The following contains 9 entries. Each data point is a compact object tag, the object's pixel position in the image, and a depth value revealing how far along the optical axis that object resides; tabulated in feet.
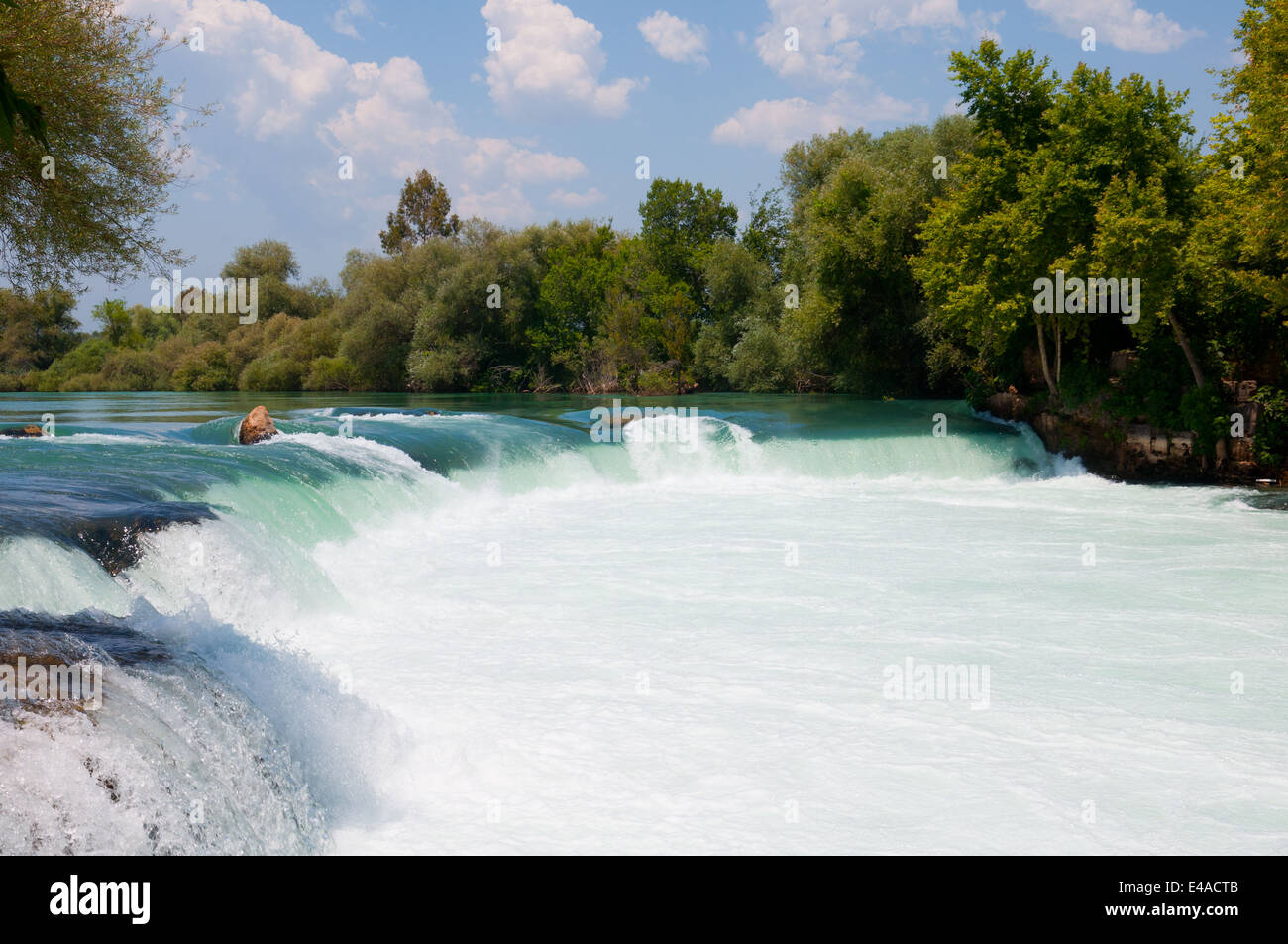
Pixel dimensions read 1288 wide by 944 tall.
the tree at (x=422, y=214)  239.91
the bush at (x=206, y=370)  152.05
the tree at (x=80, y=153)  34.45
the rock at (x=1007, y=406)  70.18
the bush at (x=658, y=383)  139.44
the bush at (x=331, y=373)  149.59
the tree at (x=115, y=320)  214.28
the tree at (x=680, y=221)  152.05
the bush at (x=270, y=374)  149.38
